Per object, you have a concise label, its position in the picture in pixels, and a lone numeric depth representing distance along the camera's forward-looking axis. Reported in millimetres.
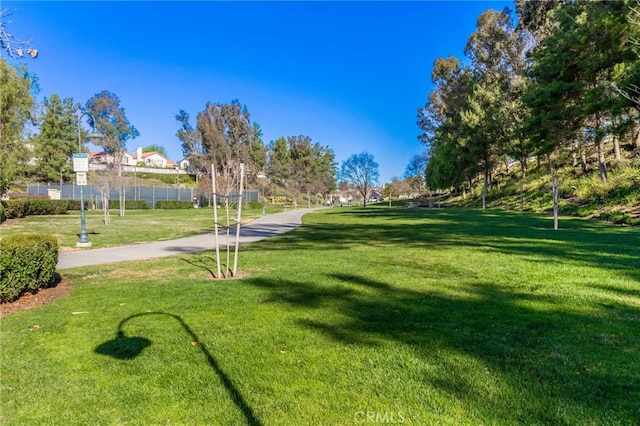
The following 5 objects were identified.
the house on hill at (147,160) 81950
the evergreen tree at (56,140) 51969
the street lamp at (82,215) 11602
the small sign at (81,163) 11635
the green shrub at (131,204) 42188
